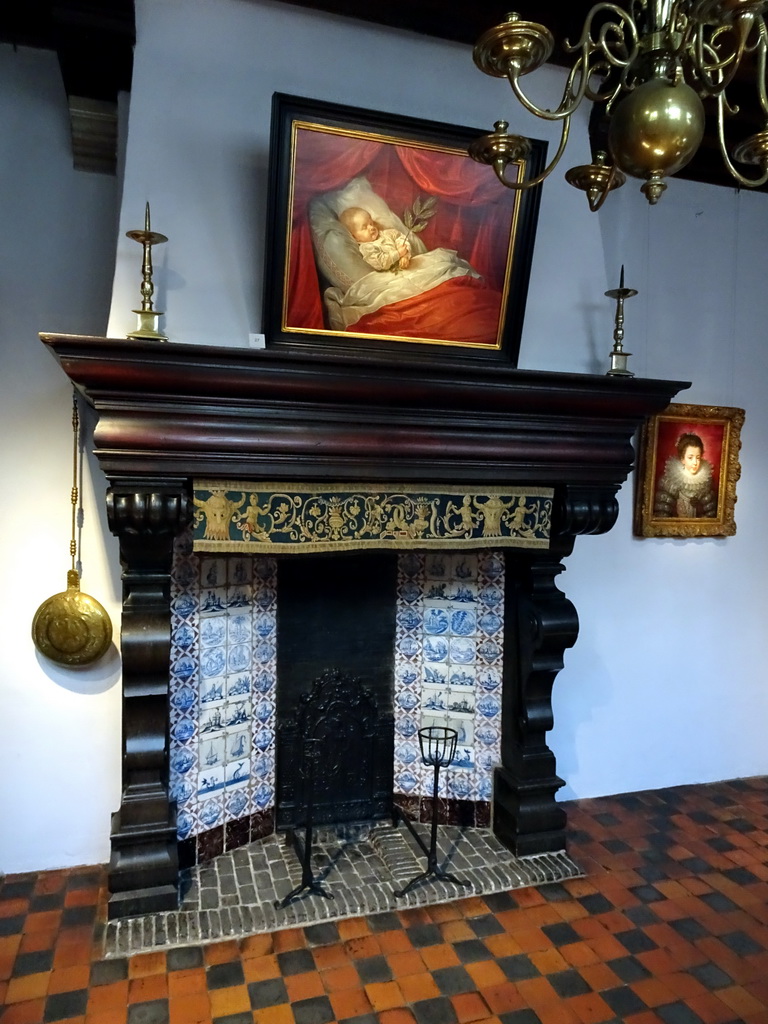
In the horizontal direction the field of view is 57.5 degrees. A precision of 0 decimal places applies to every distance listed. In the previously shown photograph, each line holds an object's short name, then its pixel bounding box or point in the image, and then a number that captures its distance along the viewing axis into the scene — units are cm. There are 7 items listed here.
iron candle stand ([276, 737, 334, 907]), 231
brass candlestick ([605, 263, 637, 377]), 234
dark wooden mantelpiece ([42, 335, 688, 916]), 191
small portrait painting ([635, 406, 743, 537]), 307
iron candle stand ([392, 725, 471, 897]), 242
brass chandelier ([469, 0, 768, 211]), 112
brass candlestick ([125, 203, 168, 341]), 188
